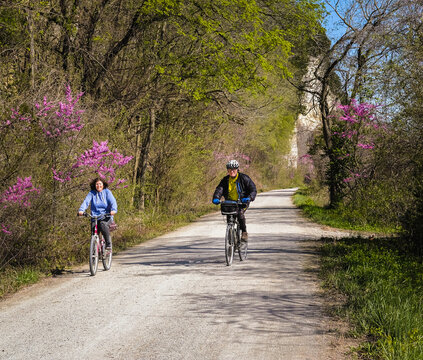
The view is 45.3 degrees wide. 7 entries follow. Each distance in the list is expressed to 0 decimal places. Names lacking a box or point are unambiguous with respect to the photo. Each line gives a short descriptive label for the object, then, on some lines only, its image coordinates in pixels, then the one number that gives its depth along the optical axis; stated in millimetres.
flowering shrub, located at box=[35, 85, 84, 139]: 10188
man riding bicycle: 10414
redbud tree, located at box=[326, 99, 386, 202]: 22191
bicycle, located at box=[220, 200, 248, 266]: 10242
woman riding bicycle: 9891
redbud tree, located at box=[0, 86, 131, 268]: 9406
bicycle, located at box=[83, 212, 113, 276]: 9527
